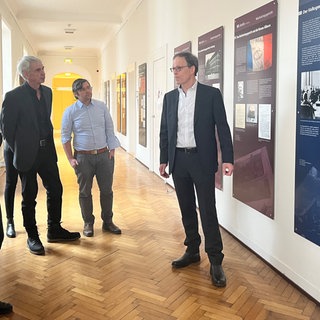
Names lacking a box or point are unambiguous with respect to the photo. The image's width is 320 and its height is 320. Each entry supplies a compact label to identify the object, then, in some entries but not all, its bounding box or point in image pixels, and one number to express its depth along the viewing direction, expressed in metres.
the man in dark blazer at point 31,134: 3.72
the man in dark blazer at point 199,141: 3.17
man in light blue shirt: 4.23
